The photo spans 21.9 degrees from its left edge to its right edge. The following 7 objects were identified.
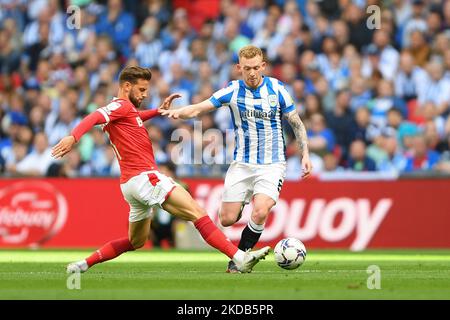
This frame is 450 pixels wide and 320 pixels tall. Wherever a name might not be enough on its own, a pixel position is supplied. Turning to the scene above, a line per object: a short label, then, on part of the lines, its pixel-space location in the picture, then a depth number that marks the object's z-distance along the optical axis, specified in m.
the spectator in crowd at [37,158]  20.80
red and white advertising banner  18.06
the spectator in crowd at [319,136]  19.66
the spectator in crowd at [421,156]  19.11
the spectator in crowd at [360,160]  19.33
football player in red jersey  11.16
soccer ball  11.56
